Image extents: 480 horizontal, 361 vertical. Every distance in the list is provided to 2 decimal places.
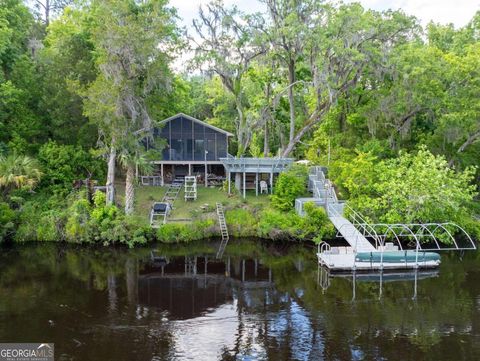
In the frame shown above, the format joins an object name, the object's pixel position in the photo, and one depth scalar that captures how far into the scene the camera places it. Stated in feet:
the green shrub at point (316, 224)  79.00
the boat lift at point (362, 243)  62.85
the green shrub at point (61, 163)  89.10
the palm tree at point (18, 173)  79.00
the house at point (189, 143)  106.83
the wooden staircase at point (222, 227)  77.70
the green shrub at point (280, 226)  79.87
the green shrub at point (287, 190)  87.04
